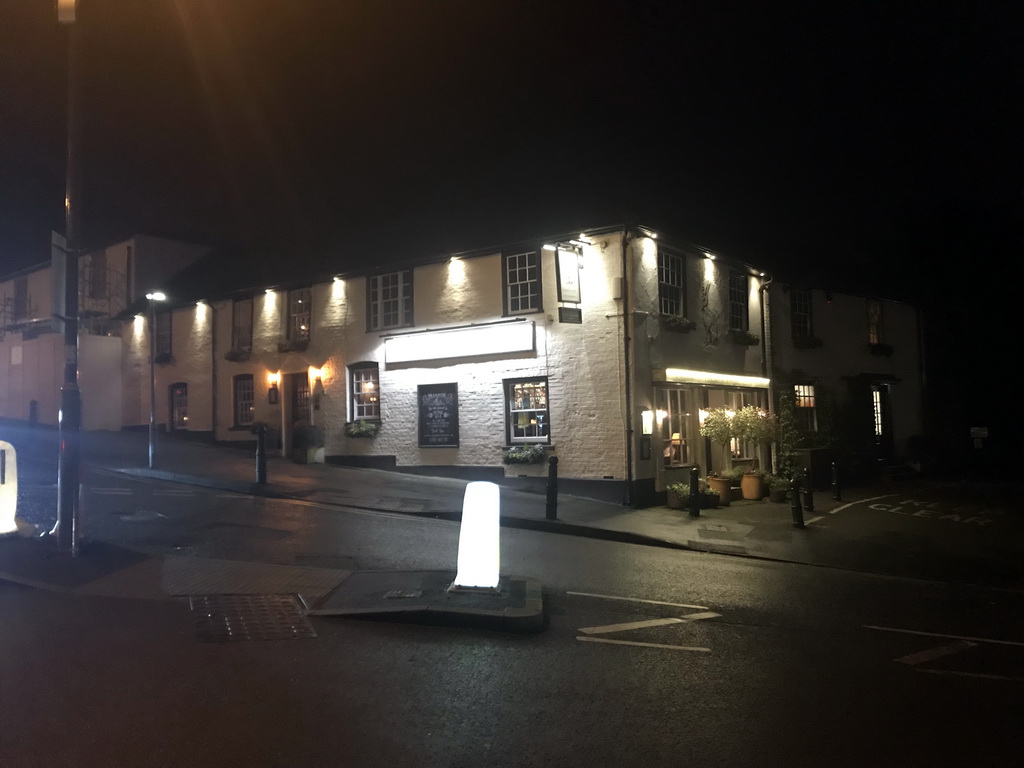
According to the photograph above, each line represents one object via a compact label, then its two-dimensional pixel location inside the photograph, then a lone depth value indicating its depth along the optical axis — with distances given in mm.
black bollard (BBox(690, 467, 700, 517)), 15203
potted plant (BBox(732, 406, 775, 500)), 17719
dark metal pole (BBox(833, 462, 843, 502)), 18078
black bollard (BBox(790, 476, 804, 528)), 14352
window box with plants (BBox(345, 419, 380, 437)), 20500
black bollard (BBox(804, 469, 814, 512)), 16606
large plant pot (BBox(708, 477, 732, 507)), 17589
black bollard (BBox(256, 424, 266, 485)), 16484
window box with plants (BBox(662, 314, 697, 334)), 17703
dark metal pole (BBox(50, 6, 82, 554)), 9797
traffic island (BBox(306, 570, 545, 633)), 7254
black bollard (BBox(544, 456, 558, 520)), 14109
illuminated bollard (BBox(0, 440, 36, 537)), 10336
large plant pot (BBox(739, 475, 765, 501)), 18328
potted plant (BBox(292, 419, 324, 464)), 21312
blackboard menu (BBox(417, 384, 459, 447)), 19141
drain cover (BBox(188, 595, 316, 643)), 6914
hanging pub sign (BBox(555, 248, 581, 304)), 16688
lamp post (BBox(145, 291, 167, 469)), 18953
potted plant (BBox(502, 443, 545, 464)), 17625
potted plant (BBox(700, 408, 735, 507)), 17656
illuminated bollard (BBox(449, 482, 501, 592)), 7961
